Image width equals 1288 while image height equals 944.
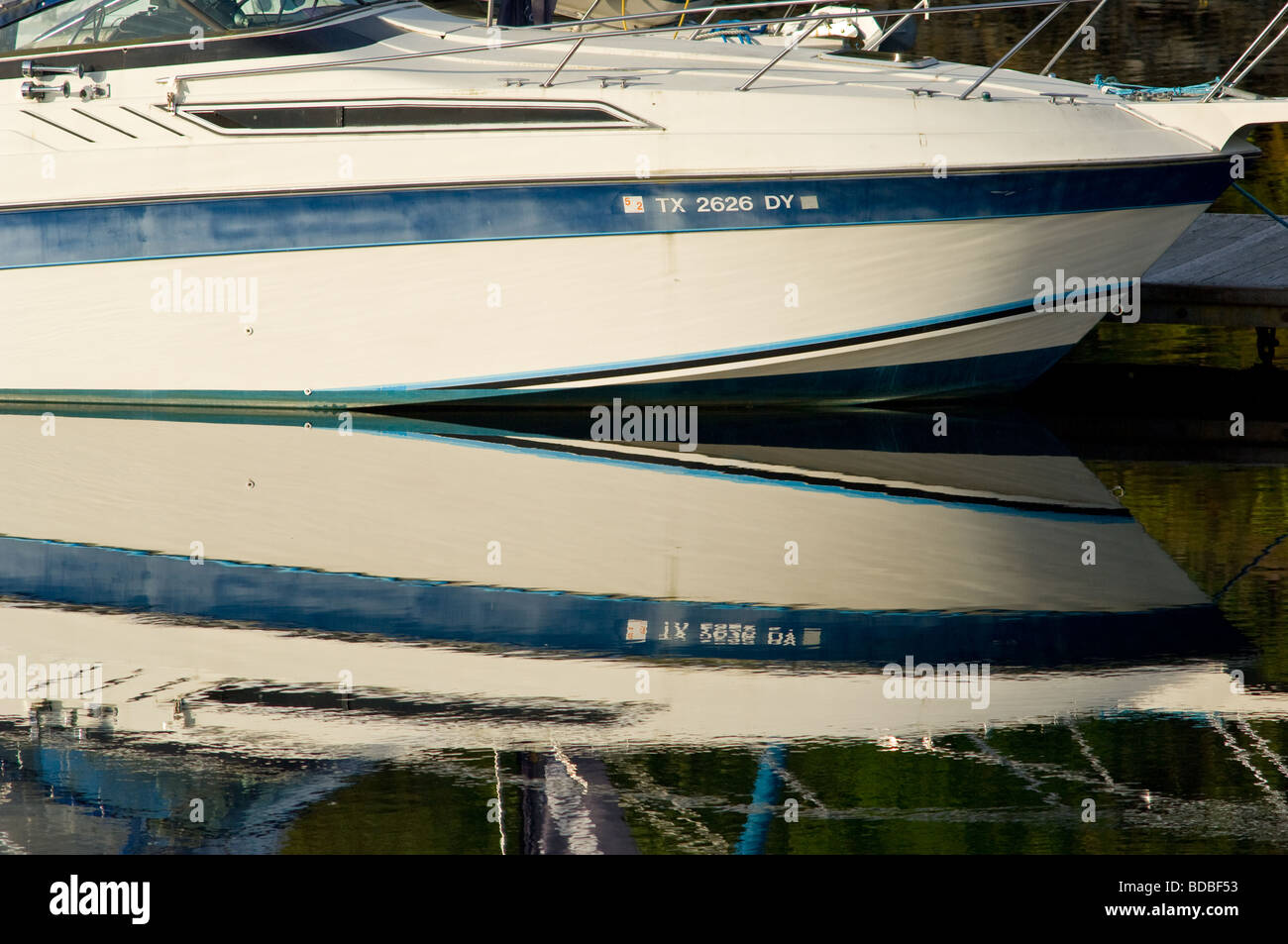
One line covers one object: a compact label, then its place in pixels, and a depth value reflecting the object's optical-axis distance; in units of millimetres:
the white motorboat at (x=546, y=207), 14859
